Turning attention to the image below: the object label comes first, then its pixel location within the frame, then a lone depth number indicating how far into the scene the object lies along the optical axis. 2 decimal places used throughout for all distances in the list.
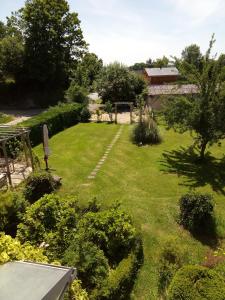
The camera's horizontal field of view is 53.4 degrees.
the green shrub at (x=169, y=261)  6.12
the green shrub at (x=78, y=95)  26.32
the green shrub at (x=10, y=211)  7.56
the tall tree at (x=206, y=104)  11.49
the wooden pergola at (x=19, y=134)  11.25
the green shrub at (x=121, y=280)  5.36
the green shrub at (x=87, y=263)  5.68
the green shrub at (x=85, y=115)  22.88
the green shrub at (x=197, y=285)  4.54
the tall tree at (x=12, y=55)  29.37
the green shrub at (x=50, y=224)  6.38
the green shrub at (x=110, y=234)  6.52
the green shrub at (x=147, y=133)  16.56
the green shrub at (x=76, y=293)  5.02
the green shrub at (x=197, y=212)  7.90
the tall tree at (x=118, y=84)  28.04
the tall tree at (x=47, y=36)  29.60
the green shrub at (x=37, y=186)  9.18
